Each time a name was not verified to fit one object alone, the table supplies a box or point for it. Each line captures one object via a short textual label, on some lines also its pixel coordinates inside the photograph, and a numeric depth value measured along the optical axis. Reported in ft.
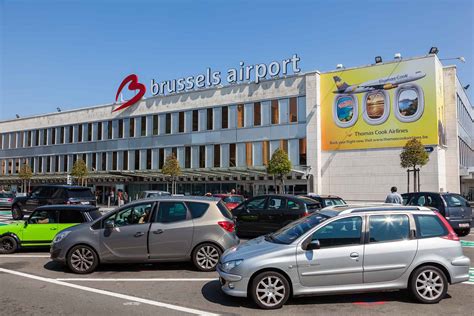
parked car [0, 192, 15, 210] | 97.91
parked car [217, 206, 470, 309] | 20.01
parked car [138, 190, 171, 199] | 75.21
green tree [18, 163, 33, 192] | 154.34
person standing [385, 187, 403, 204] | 44.05
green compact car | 36.22
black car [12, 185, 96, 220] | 60.08
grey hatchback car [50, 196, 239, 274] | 27.89
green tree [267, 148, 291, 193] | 100.78
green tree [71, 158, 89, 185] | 133.69
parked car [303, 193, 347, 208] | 50.34
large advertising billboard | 96.32
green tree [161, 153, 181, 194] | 116.67
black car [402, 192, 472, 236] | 45.55
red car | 58.43
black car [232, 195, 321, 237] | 43.01
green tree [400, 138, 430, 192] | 83.82
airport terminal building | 99.30
